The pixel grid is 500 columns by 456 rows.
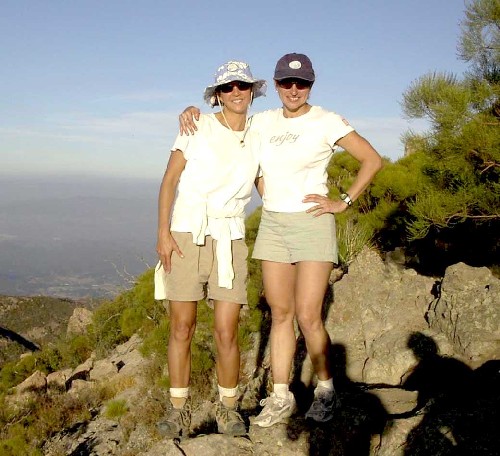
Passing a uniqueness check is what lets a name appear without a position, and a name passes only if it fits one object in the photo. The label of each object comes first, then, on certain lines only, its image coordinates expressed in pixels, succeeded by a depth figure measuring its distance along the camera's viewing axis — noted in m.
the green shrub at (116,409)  5.99
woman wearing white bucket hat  3.64
